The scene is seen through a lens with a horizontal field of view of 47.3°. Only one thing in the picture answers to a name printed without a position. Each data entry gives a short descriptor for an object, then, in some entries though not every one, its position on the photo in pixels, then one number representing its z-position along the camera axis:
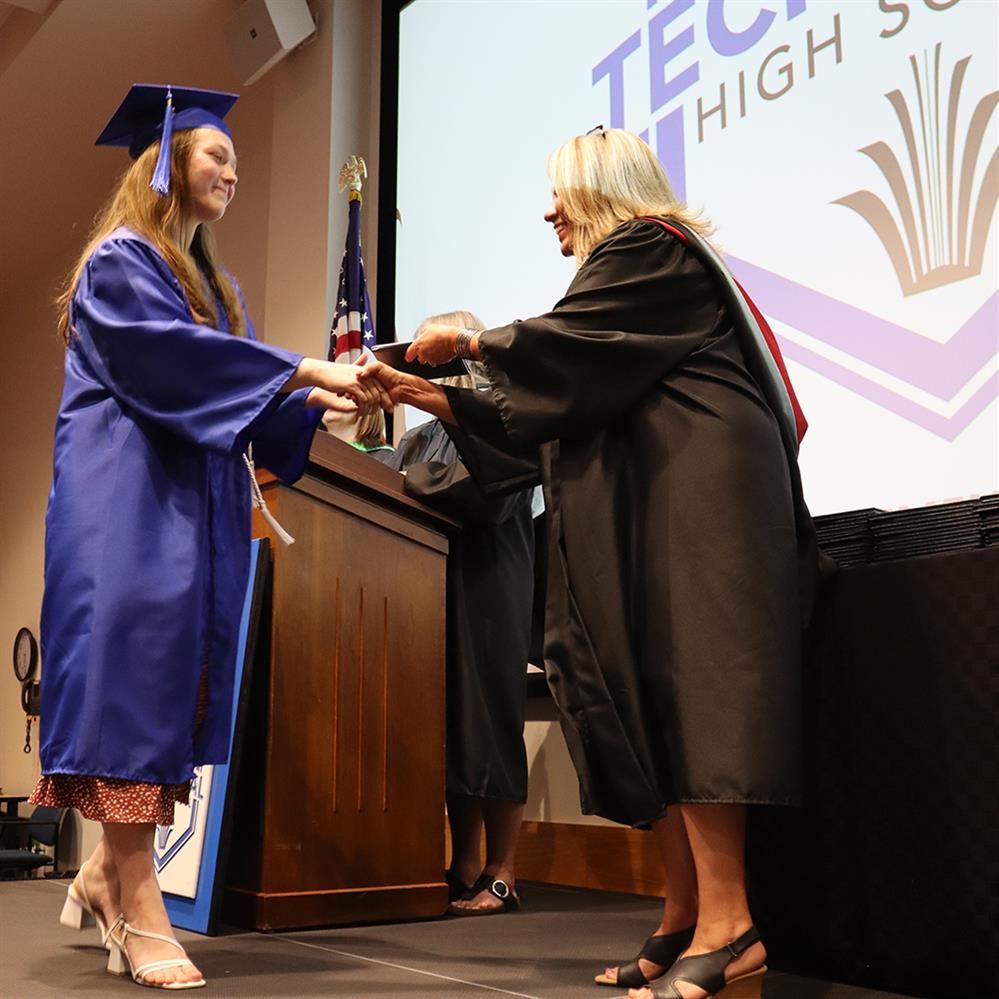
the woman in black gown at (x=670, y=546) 1.72
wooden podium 2.42
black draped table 1.80
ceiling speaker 5.50
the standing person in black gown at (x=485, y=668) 2.95
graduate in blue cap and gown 1.83
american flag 4.68
